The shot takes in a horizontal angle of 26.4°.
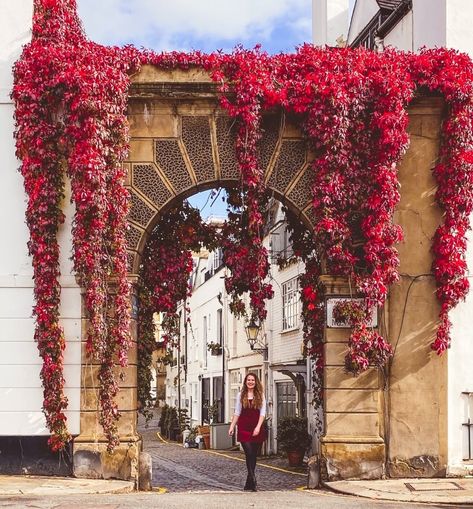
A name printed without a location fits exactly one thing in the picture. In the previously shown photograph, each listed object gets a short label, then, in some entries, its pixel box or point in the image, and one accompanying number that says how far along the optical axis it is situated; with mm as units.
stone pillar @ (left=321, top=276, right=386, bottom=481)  14344
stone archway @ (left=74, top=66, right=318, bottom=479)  14742
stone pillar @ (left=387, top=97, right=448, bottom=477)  14562
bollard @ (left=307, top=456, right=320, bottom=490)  14383
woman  14070
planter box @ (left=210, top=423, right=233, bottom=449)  31484
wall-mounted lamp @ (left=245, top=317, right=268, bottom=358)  23008
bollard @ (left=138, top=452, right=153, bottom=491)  14359
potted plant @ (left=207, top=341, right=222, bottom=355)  35531
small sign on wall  14617
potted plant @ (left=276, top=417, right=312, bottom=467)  22609
